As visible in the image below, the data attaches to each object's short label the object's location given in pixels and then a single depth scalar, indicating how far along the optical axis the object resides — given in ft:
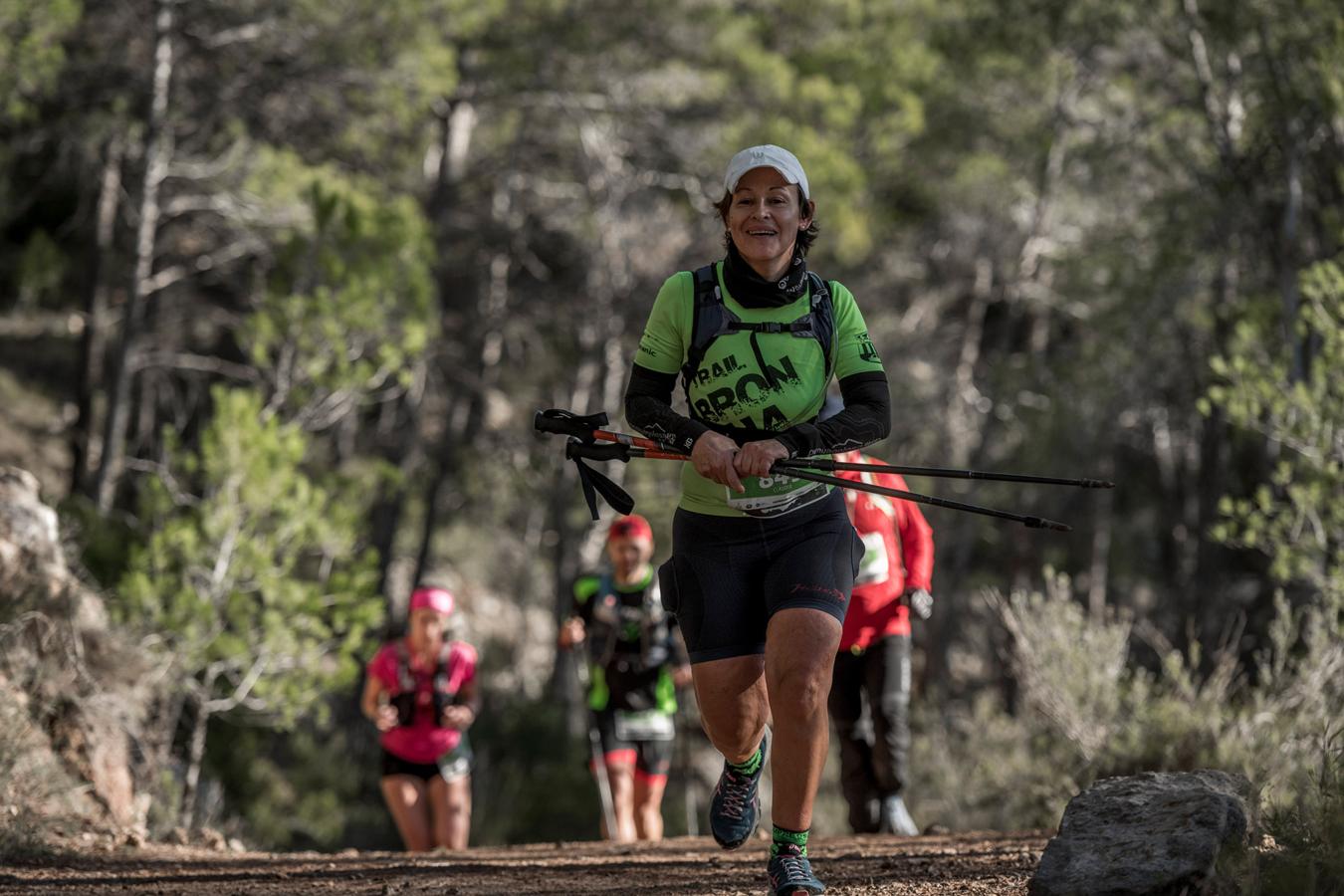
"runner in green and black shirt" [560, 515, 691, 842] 56.70
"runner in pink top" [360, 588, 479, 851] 57.36
